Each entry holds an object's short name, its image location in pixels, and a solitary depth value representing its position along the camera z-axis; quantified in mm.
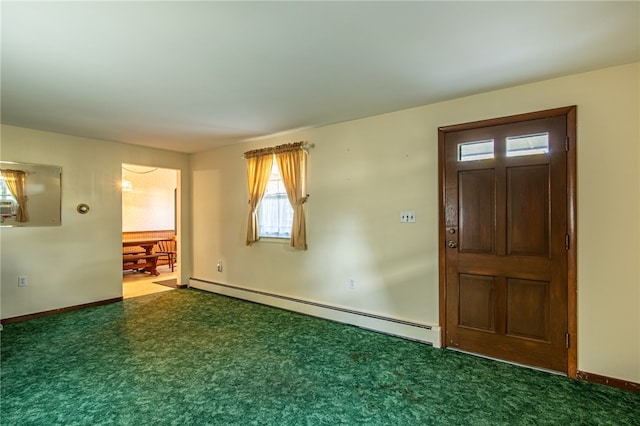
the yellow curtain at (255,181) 4562
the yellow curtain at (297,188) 4145
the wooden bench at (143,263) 6595
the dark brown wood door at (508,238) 2605
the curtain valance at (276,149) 4141
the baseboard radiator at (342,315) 3205
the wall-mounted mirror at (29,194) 3902
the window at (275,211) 4449
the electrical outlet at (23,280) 3986
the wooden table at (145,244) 6703
